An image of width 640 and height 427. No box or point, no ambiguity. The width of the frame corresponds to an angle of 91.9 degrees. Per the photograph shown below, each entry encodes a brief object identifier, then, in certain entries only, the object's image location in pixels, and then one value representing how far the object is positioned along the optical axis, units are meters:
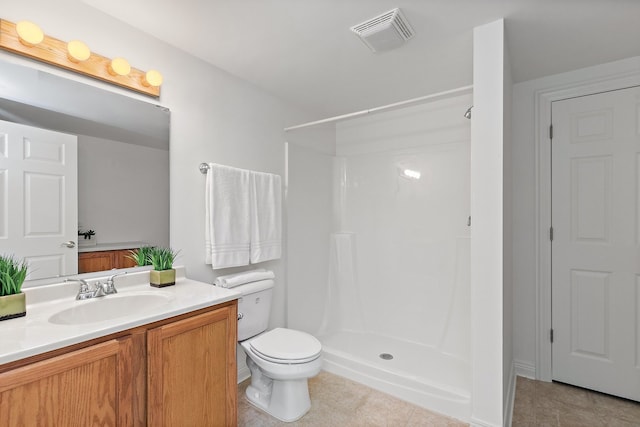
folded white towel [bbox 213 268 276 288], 1.92
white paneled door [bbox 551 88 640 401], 2.03
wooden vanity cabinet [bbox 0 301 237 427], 0.91
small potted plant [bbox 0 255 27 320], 1.12
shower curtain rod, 1.73
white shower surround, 2.51
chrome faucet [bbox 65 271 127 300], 1.41
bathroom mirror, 1.32
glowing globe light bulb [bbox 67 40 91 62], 1.38
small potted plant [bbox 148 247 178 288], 1.64
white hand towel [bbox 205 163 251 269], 1.96
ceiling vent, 1.53
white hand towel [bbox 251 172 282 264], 2.21
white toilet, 1.75
